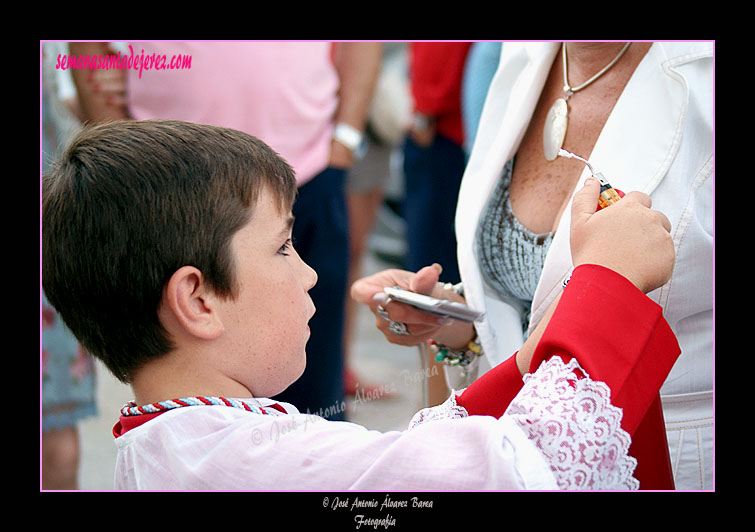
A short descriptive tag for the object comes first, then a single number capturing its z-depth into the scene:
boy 0.80
